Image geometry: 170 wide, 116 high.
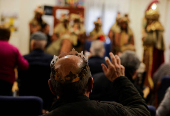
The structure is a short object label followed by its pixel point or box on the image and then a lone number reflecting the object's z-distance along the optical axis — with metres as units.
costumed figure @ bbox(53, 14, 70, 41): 5.48
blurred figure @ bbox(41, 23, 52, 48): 5.56
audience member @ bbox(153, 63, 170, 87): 3.08
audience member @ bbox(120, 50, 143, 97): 1.63
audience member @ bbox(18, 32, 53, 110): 2.45
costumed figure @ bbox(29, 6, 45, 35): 5.46
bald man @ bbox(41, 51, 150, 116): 0.78
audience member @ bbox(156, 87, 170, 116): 1.71
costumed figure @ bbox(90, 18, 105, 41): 5.54
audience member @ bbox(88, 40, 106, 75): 2.35
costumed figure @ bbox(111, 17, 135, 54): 5.48
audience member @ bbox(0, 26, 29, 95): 2.22
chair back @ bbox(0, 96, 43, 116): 1.51
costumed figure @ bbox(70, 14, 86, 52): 5.09
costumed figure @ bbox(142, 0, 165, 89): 4.65
